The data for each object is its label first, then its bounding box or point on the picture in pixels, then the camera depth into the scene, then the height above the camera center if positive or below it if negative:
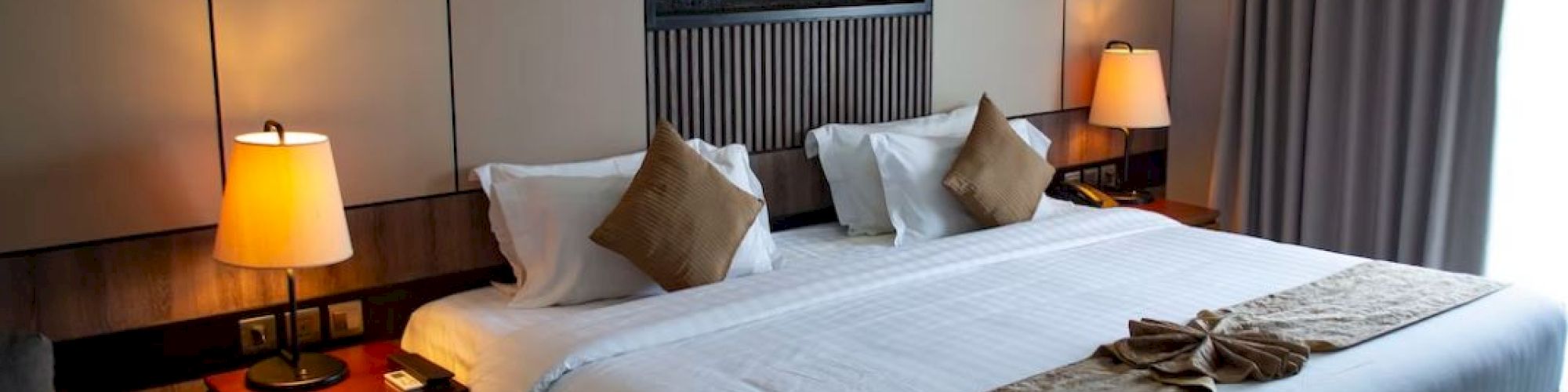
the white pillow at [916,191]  4.13 -0.57
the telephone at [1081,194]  4.80 -0.67
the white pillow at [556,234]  3.37 -0.57
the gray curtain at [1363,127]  4.62 -0.45
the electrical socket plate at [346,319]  3.34 -0.75
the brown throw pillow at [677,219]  3.38 -0.53
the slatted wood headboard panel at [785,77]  3.92 -0.24
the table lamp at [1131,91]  4.88 -0.33
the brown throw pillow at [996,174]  4.14 -0.52
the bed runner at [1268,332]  2.75 -0.71
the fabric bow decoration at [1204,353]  2.77 -0.70
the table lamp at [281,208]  2.84 -0.42
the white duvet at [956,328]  2.82 -0.71
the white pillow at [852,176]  4.21 -0.53
